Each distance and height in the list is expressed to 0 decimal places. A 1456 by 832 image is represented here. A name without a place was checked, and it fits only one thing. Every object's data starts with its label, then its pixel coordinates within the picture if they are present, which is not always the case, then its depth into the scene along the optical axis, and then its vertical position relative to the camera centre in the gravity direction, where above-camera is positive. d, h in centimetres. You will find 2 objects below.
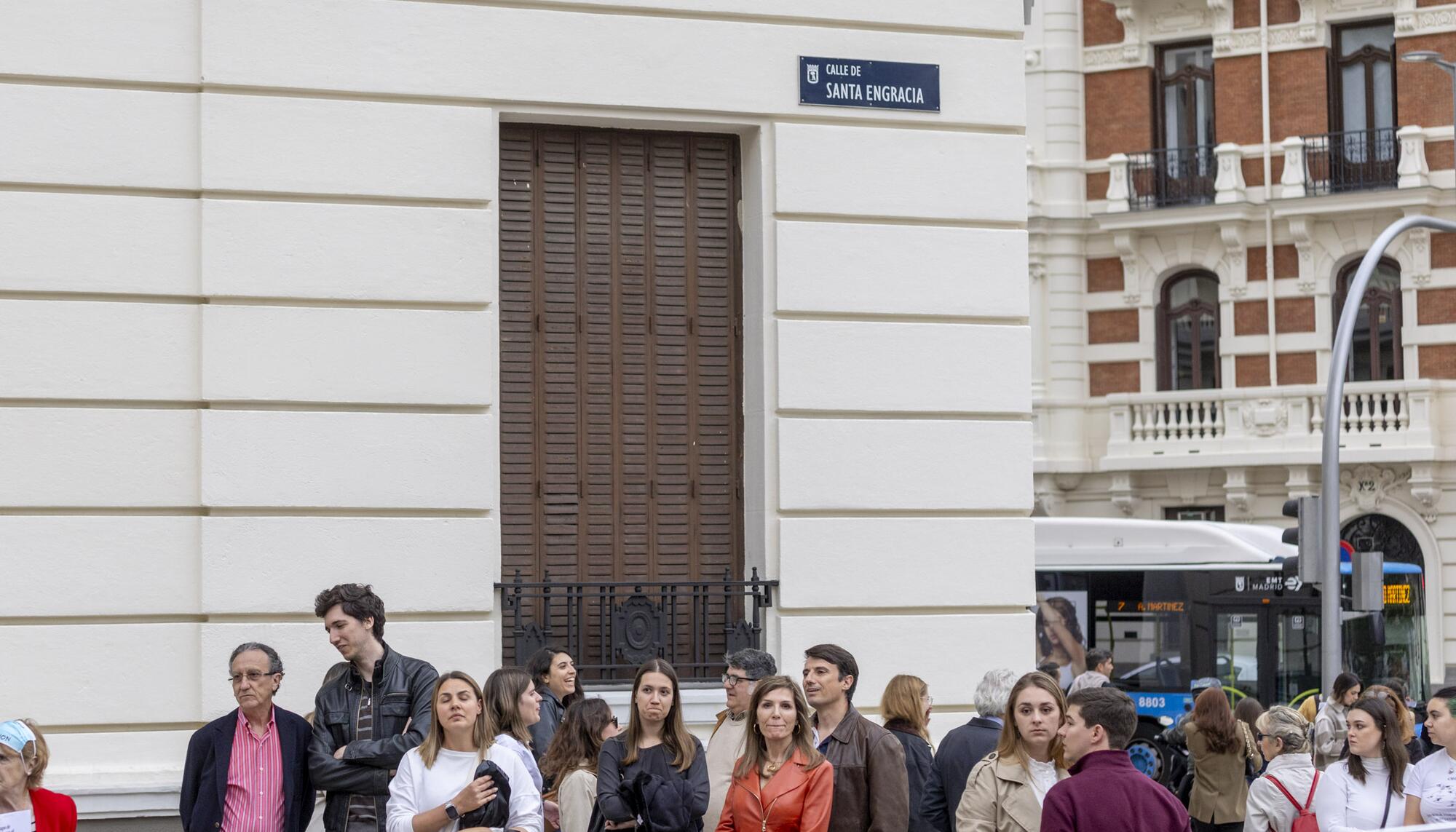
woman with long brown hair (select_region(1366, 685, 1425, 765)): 1028 -130
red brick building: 3061 +327
